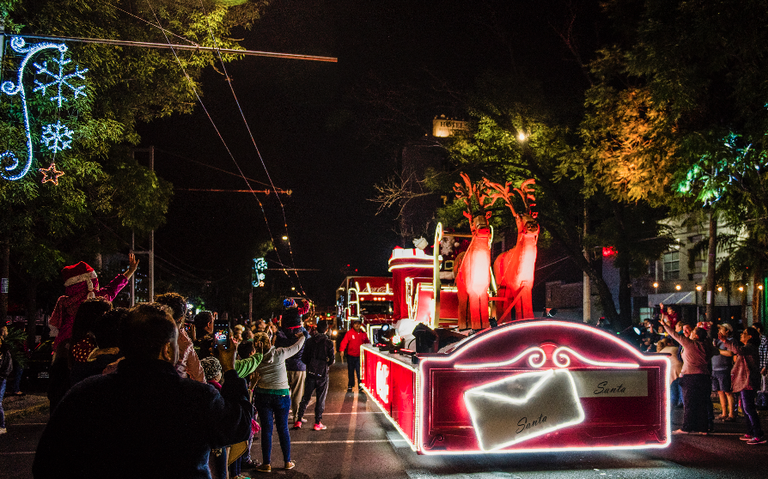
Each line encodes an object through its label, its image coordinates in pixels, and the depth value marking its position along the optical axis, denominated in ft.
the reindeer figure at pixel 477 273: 31.58
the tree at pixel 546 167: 59.98
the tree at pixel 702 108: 32.91
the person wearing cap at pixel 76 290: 20.13
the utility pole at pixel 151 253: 66.90
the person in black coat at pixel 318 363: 32.96
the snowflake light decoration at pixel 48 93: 28.76
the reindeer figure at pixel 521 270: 30.25
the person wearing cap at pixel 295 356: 25.46
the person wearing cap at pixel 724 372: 35.60
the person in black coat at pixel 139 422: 7.71
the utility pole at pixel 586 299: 68.13
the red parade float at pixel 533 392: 20.95
